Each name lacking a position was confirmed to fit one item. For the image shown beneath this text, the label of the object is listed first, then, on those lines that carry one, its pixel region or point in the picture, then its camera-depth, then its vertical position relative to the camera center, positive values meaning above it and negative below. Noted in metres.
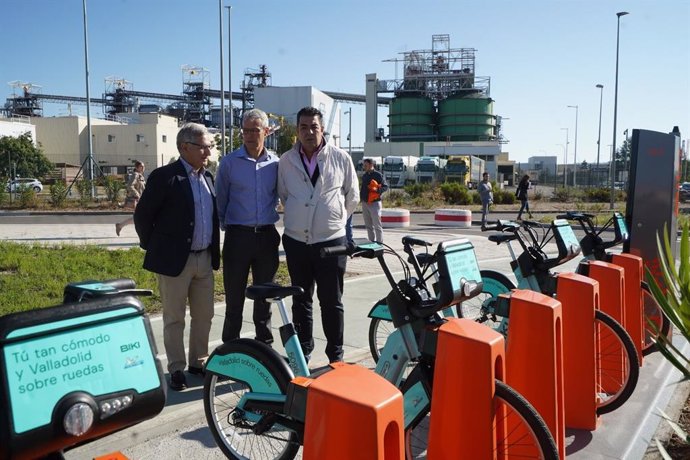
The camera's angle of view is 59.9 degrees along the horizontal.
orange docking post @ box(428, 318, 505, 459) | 2.54 -0.93
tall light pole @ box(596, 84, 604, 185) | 51.41 +3.30
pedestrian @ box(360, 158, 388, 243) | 12.05 -0.45
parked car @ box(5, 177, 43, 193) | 25.86 -0.52
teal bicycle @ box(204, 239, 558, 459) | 2.87 -0.92
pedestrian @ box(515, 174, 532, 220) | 21.33 -0.41
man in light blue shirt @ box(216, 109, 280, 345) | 4.46 -0.28
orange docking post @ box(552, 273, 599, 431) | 3.75 -1.10
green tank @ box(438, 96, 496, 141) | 73.00 +7.26
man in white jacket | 4.35 -0.33
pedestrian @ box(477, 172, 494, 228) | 18.42 -0.55
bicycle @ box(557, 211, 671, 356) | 5.19 -0.63
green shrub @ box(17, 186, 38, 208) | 24.98 -1.00
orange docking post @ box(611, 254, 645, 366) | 4.93 -0.94
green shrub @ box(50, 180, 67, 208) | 24.97 -0.87
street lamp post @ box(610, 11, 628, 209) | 27.72 +3.15
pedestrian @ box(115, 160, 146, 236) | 11.34 -0.20
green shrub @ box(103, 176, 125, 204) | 25.62 -0.61
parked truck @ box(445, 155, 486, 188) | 41.19 +0.50
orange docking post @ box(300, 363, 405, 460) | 1.91 -0.79
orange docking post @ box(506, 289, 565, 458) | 3.07 -0.94
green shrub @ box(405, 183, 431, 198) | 31.16 -0.68
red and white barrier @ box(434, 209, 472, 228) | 17.97 -1.24
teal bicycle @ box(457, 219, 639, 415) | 3.86 -0.89
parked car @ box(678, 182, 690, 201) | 36.03 -0.77
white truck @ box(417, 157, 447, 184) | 43.19 +0.51
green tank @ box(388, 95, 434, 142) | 75.31 +7.27
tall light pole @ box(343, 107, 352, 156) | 59.97 +5.54
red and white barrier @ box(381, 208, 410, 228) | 17.59 -1.22
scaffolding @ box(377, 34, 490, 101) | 75.81 +12.94
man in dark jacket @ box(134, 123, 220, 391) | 4.11 -0.43
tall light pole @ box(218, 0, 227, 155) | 31.08 +7.32
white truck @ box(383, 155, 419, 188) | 44.64 +0.43
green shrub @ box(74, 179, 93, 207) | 25.59 -0.72
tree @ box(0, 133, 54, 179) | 48.81 +1.38
